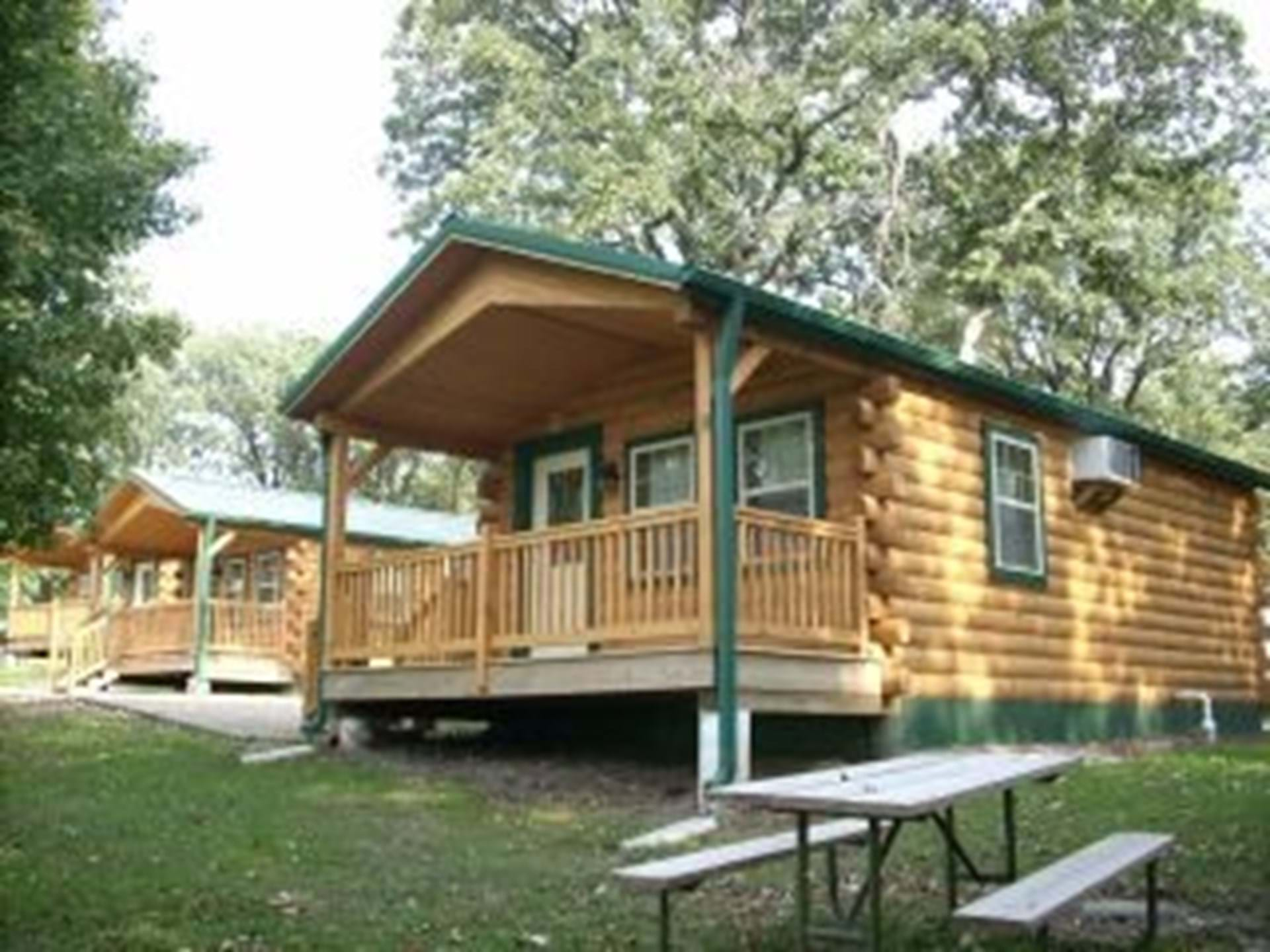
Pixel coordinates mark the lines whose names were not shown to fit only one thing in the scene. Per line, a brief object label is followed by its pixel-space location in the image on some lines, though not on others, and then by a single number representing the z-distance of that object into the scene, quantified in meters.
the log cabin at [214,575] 26.39
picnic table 5.23
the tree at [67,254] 12.99
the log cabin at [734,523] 11.60
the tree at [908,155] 30.09
